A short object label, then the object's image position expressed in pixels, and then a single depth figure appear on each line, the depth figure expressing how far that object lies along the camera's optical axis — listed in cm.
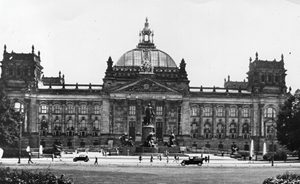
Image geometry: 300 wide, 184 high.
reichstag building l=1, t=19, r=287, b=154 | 13038
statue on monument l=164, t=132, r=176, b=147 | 10349
